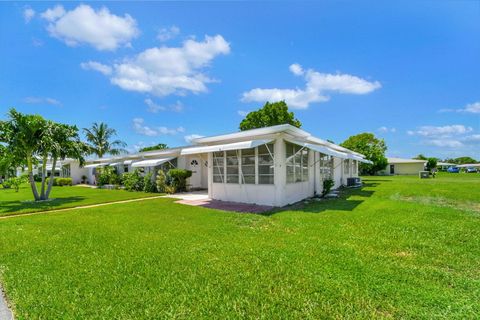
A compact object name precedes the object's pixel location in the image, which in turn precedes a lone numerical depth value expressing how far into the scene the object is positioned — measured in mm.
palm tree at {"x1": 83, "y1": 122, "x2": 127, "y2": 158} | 41906
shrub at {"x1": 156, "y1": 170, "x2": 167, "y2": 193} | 20453
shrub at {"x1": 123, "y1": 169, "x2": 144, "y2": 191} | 22797
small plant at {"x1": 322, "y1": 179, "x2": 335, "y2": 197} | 16047
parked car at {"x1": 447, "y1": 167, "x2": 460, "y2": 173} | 65788
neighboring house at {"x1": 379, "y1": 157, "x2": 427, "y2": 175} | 52869
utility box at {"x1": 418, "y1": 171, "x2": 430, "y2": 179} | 36281
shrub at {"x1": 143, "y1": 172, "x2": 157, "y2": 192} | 21438
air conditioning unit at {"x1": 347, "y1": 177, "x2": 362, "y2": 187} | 24016
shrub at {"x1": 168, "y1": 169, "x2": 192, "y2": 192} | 20031
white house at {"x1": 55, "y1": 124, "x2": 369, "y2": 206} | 12258
